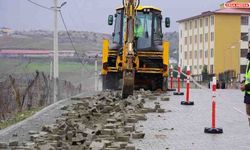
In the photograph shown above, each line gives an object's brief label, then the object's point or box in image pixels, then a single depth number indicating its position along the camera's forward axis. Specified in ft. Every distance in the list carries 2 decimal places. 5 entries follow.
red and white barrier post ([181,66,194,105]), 66.69
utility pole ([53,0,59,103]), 85.30
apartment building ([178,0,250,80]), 314.14
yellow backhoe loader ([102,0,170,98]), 87.61
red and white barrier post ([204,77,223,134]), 45.11
